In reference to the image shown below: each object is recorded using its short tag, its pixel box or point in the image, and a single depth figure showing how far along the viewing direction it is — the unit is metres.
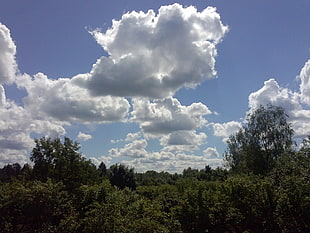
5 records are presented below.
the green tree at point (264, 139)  27.56
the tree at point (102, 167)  78.15
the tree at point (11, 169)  64.04
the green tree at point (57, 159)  18.22
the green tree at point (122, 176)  41.22
